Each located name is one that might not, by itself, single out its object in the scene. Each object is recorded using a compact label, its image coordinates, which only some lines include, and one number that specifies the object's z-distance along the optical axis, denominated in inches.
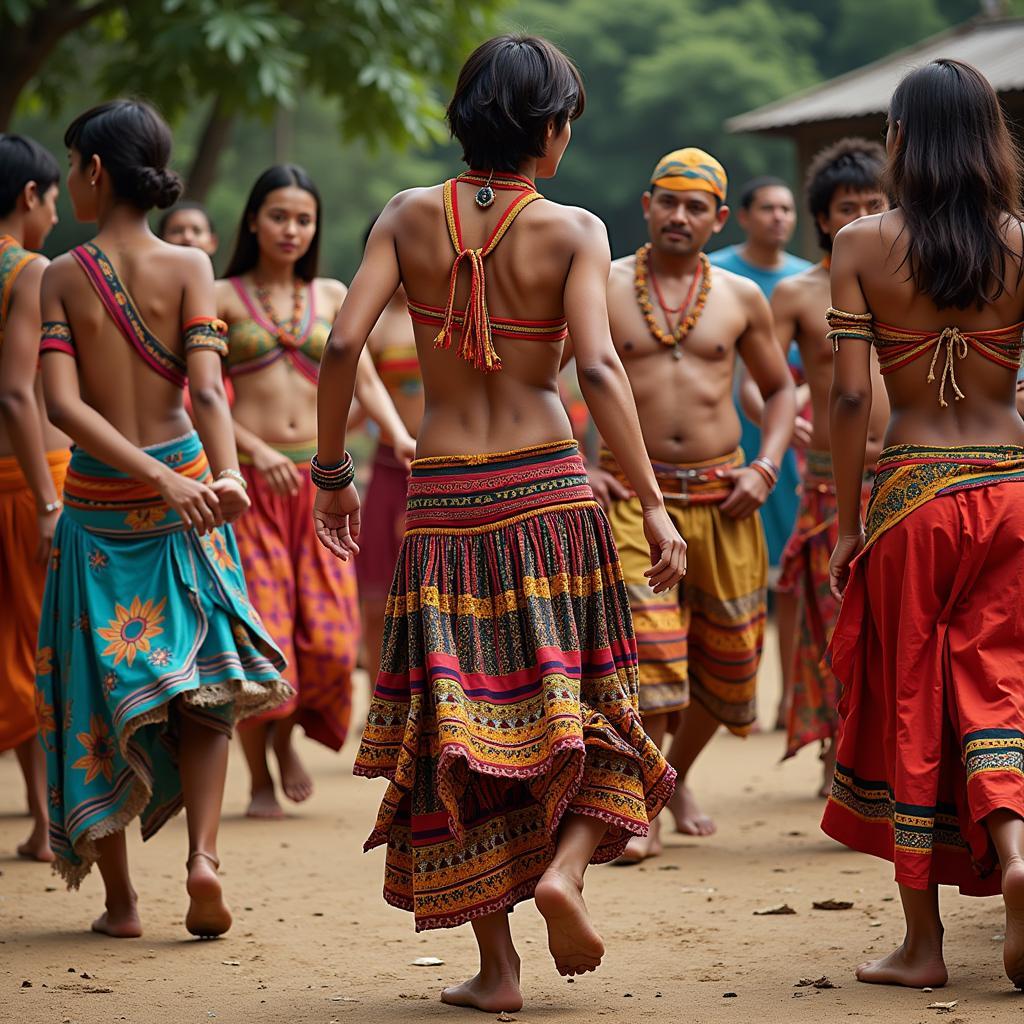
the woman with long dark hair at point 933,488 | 338.6
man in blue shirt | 771.4
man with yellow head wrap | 491.2
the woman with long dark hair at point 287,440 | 571.5
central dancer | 327.9
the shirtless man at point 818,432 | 538.9
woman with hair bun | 399.5
